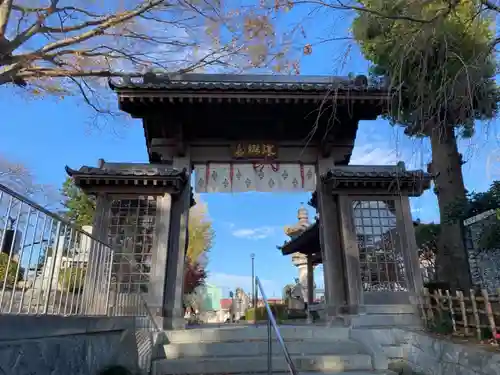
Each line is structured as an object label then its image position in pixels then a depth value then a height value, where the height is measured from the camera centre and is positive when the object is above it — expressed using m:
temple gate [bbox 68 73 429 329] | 7.56 +3.03
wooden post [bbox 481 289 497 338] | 4.65 -0.09
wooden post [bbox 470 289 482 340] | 5.01 -0.13
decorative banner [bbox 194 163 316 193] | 8.75 +2.97
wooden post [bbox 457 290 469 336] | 5.34 -0.11
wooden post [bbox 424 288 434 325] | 6.70 +0.05
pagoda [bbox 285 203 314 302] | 21.20 +4.31
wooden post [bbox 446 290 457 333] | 5.64 -0.10
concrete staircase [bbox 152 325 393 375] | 5.43 -0.71
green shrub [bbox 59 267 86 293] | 3.57 +0.29
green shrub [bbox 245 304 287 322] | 16.98 -0.27
